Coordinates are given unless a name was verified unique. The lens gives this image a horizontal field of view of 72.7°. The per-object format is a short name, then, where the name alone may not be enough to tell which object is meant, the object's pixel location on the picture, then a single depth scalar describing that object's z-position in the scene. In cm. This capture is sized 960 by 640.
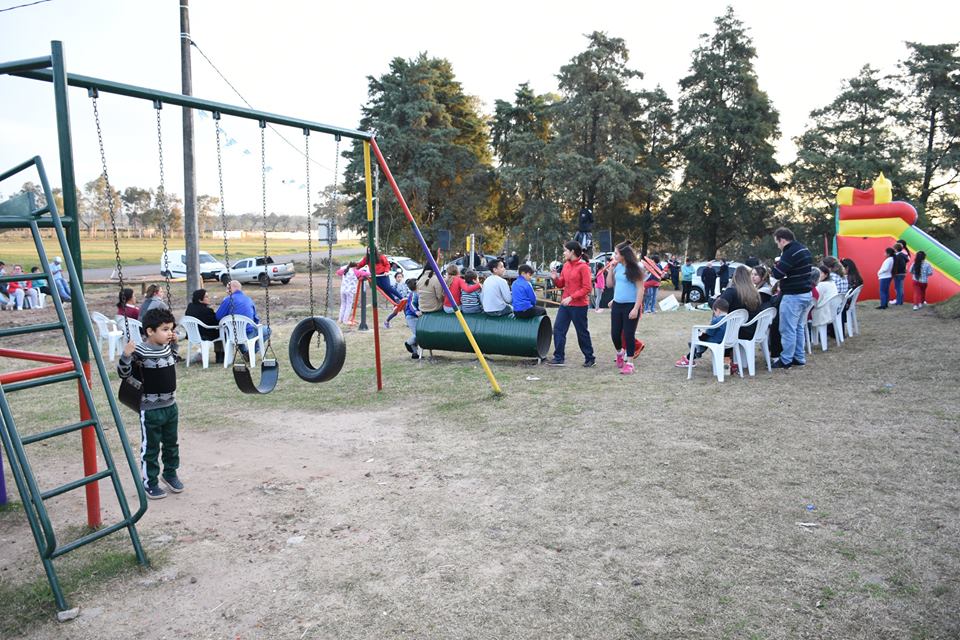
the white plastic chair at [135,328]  962
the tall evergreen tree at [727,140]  3484
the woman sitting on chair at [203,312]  1046
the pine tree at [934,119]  3070
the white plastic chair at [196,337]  1048
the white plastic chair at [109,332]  1128
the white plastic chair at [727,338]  858
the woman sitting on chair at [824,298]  1021
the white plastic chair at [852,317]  1151
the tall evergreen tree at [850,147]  3180
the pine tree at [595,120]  3534
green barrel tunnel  995
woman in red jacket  938
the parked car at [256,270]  3064
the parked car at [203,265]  2947
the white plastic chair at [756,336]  869
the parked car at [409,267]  2934
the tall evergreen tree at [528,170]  3794
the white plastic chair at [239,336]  1002
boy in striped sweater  490
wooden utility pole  1140
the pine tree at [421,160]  3959
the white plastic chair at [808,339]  1032
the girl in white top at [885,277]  1509
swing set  357
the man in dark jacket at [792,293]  869
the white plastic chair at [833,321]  1026
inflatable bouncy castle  1630
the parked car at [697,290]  2072
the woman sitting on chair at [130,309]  952
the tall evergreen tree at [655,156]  3694
